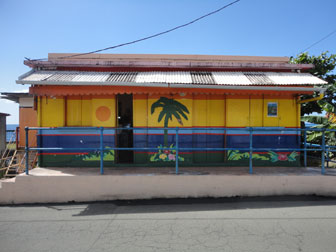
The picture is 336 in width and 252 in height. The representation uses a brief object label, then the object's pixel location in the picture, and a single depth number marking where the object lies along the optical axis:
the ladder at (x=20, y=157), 10.00
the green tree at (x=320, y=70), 11.30
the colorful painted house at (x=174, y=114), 6.41
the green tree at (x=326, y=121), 9.27
